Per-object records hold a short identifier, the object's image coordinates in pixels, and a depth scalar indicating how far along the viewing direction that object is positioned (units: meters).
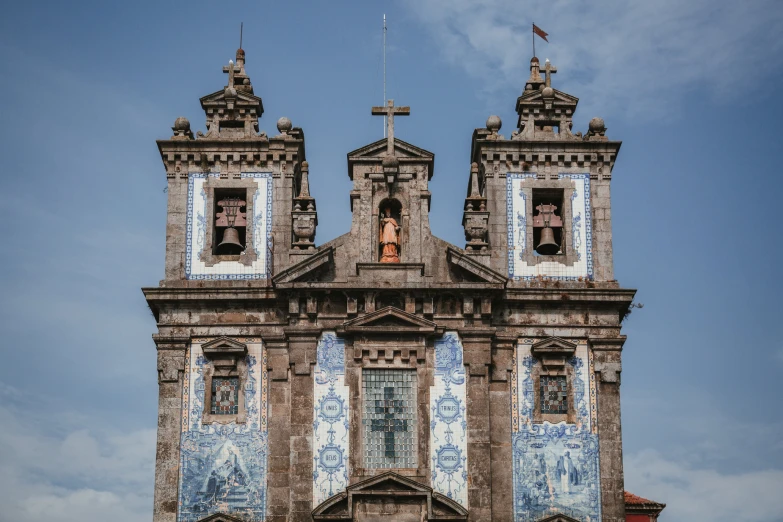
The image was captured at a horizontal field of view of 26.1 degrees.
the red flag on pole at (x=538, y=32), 45.91
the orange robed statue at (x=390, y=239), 41.81
